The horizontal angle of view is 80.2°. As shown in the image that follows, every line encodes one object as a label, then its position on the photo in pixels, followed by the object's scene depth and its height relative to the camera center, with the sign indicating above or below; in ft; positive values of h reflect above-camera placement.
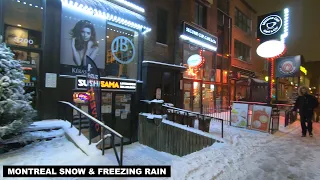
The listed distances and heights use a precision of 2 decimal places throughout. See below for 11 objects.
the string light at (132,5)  32.22 +15.25
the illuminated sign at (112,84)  26.10 +1.19
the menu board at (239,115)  29.18 -3.29
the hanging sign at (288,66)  45.55 +6.95
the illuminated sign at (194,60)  42.98 +7.52
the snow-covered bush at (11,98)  14.90 -0.68
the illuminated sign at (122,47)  32.73 +7.92
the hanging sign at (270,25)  29.28 +11.03
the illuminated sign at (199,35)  42.73 +14.33
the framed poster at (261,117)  26.63 -3.35
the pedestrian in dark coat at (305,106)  23.91 -1.40
